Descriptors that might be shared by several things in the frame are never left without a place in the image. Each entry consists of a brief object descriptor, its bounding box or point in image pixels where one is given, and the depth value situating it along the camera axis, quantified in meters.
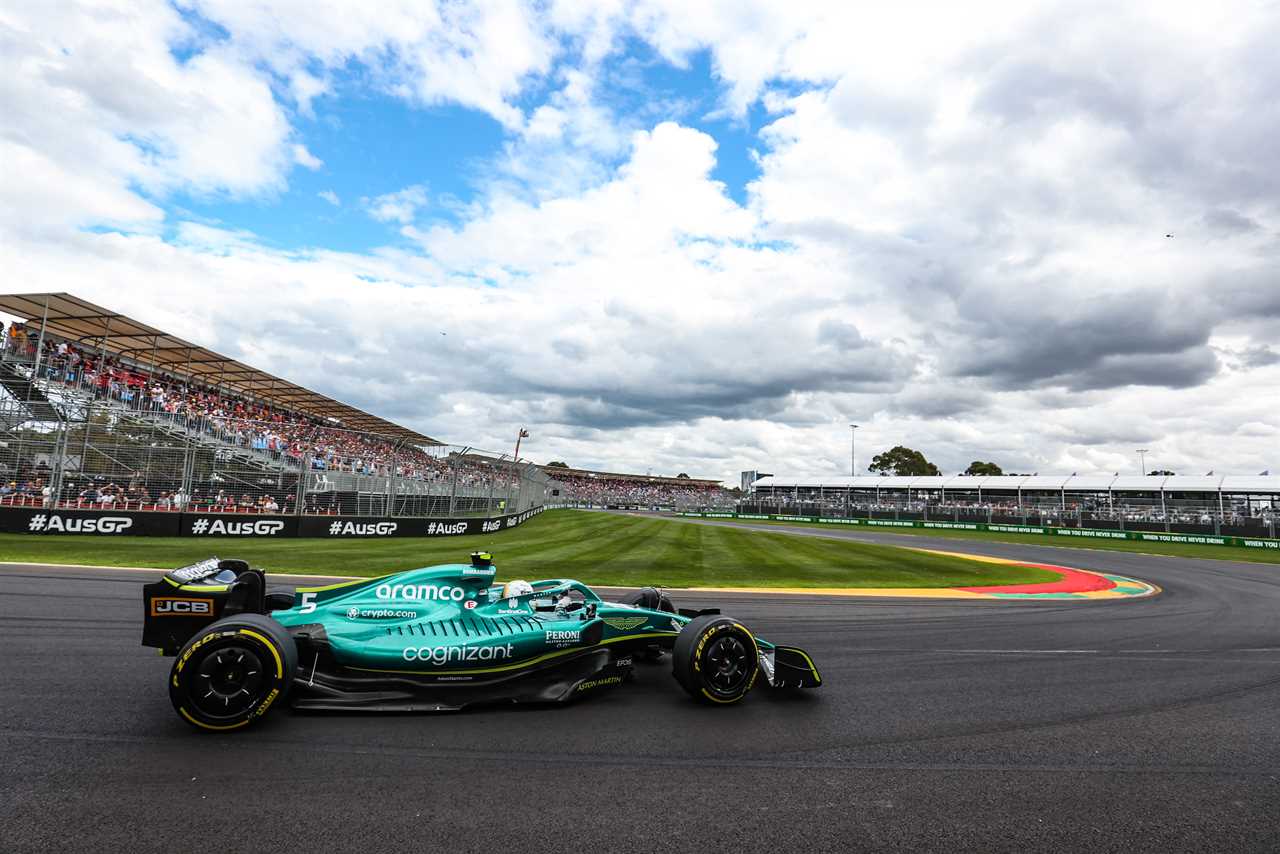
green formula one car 4.41
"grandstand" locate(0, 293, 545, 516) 17.05
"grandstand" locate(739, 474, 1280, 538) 38.09
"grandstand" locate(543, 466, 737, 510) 79.00
